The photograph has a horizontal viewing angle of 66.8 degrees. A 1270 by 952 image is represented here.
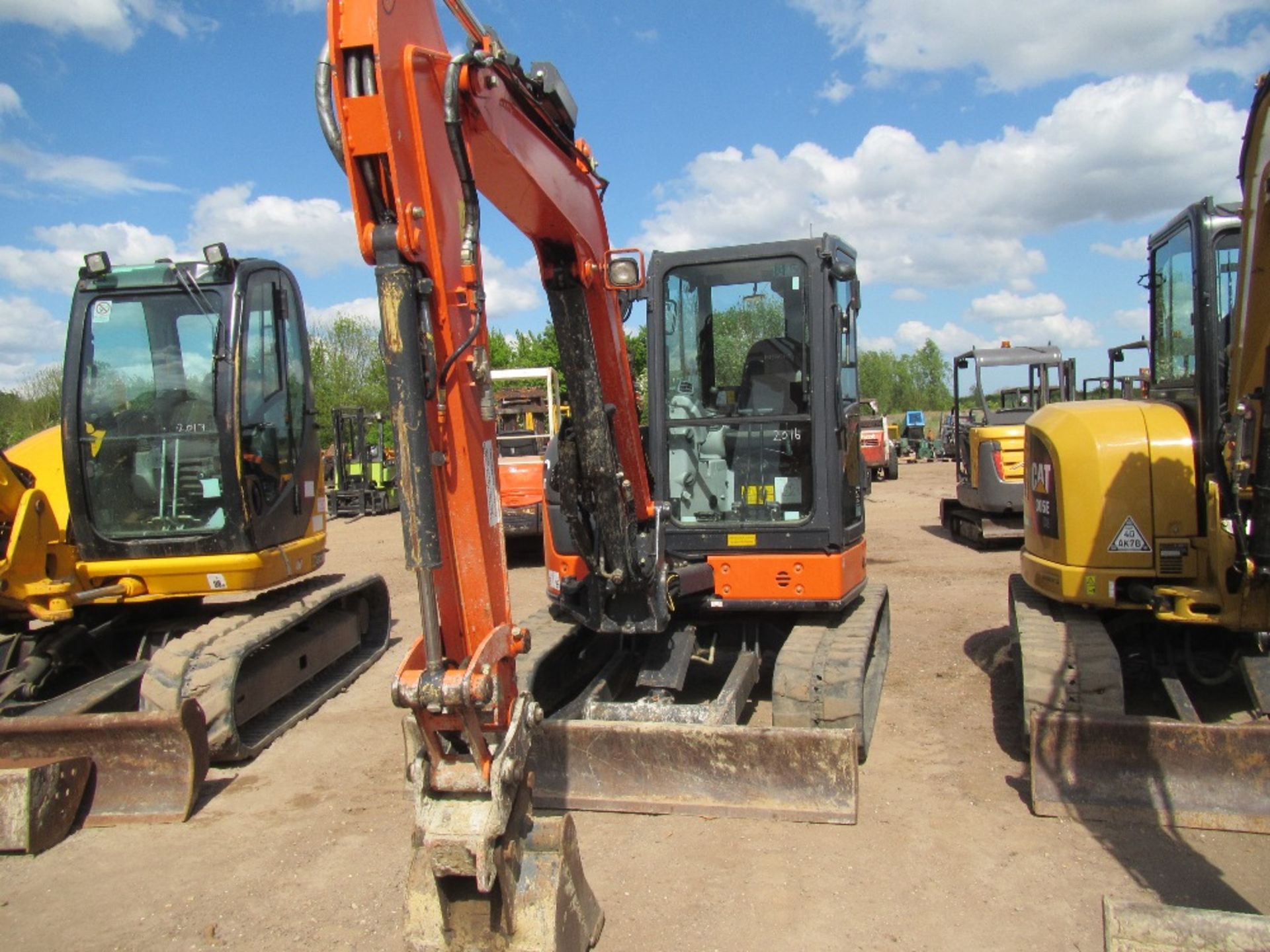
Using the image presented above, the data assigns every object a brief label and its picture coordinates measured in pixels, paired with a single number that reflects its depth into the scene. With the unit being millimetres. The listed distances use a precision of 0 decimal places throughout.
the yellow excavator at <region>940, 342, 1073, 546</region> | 11781
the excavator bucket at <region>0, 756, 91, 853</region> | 4492
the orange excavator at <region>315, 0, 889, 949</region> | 2969
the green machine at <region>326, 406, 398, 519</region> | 21703
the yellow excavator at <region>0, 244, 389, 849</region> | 5652
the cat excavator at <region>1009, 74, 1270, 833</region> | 4082
